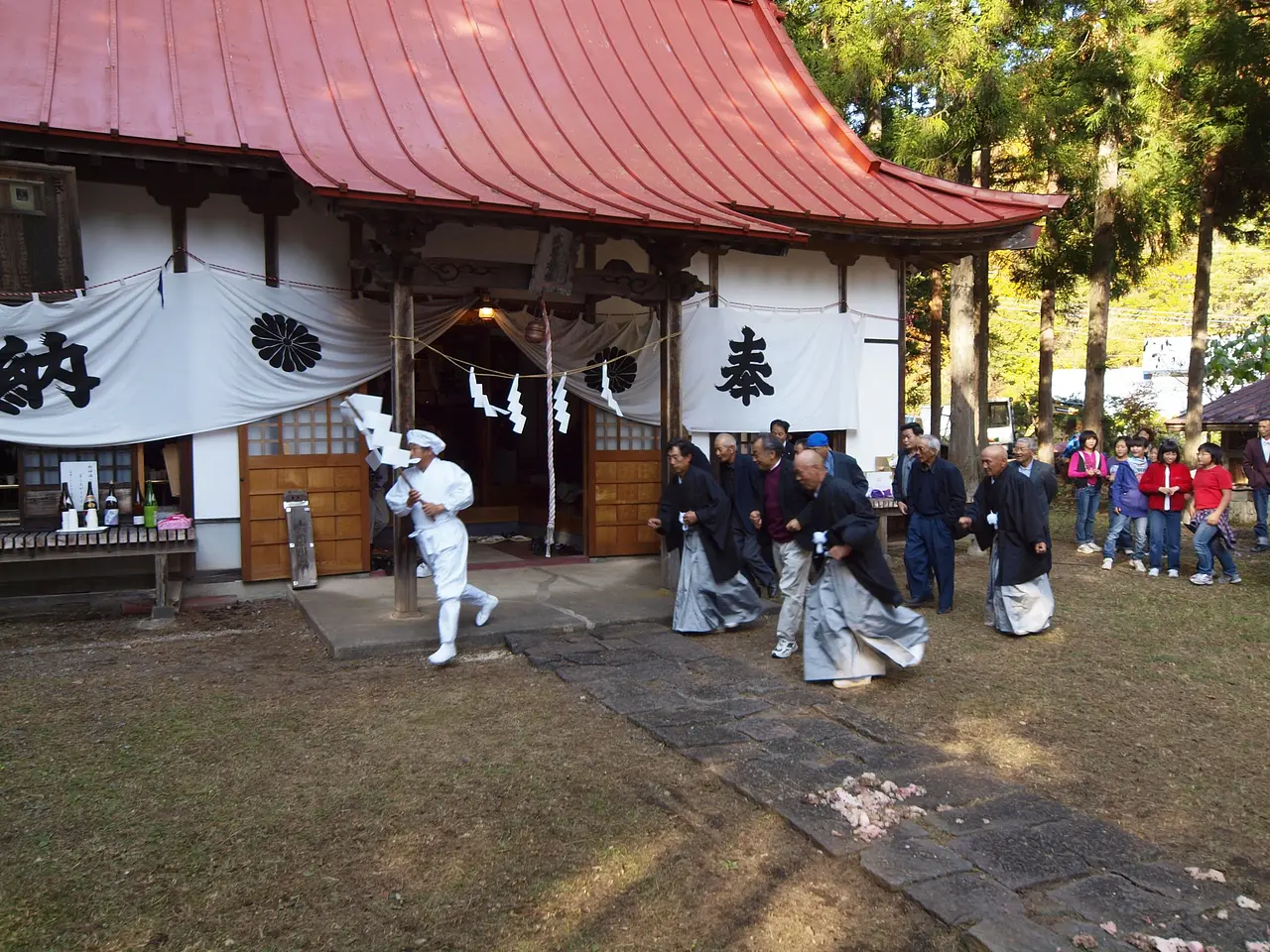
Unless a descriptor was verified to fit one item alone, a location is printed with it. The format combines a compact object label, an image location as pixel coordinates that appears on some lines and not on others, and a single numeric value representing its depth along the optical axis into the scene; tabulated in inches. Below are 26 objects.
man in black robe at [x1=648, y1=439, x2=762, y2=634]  295.7
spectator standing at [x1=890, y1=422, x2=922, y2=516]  347.9
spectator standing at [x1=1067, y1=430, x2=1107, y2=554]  466.9
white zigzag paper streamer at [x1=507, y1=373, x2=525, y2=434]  324.2
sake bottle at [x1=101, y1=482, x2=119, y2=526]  319.9
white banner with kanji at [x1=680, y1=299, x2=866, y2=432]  404.8
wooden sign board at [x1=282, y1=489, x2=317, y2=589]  343.0
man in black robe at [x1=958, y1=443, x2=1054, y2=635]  296.0
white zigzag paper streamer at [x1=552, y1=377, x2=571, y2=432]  340.5
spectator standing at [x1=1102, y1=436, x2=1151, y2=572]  419.8
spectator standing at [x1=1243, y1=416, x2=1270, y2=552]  478.0
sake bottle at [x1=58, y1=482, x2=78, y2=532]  306.0
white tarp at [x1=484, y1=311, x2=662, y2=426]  381.1
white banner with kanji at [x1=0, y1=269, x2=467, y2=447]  306.3
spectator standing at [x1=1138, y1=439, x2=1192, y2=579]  393.4
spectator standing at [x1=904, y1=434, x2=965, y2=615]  331.0
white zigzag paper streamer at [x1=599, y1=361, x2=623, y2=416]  365.7
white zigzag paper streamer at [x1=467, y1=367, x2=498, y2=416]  318.3
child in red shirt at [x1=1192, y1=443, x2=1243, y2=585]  386.3
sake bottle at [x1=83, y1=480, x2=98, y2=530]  311.4
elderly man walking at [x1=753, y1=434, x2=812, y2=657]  272.5
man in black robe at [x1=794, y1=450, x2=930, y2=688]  236.1
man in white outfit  261.1
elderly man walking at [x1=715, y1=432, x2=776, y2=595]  336.2
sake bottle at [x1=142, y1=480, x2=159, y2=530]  321.7
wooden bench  293.1
